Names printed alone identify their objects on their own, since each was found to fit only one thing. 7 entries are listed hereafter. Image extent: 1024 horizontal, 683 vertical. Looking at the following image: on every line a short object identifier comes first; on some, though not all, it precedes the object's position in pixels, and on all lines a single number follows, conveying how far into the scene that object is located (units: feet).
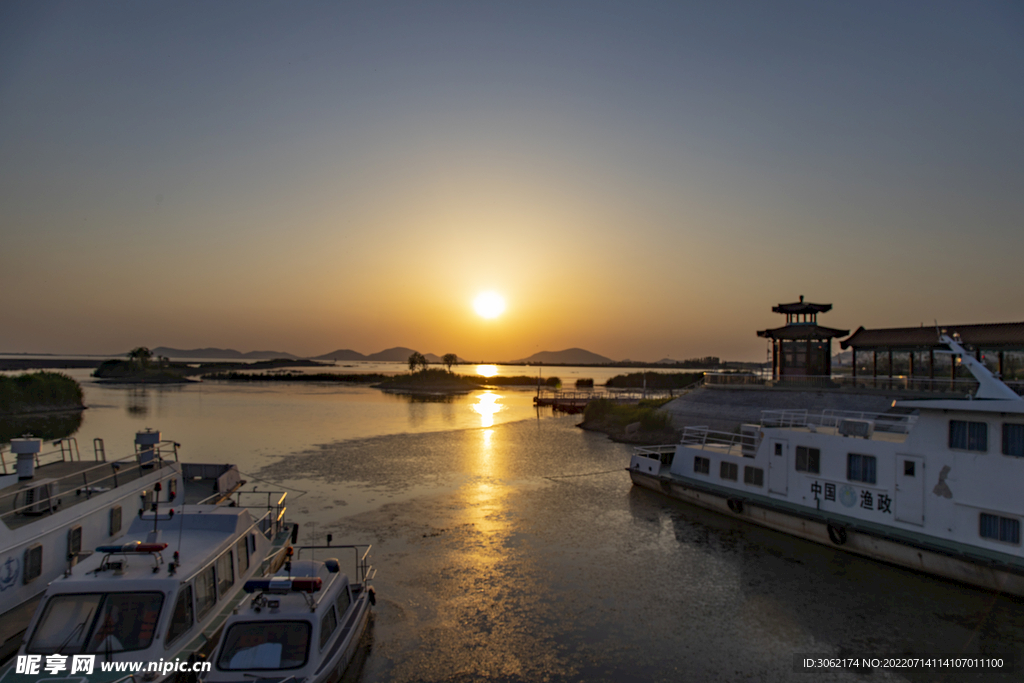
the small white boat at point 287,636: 32.27
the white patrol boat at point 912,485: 54.13
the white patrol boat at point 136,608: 30.78
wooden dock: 252.01
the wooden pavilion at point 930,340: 121.49
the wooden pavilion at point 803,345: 159.33
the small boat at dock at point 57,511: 39.03
